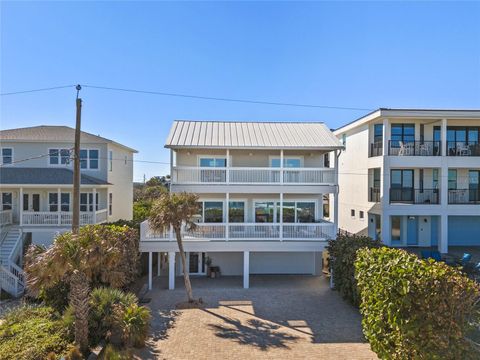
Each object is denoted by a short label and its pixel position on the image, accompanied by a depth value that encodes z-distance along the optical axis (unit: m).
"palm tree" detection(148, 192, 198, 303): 13.62
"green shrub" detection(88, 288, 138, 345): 10.36
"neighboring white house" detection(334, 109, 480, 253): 20.00
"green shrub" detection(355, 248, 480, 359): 7.10
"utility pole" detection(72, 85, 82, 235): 13.09
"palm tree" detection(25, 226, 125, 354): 9.27
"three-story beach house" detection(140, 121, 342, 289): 16.56
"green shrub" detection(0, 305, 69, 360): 8.20
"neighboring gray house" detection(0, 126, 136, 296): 19.88
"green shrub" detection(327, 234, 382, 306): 13.19
